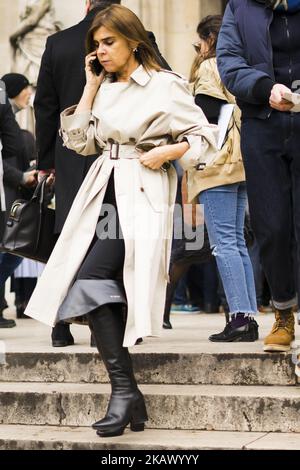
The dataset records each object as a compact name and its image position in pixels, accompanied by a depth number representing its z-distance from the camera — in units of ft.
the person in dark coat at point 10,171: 43.32
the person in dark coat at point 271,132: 31.29
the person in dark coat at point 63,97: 36.43
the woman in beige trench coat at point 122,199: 29.07
